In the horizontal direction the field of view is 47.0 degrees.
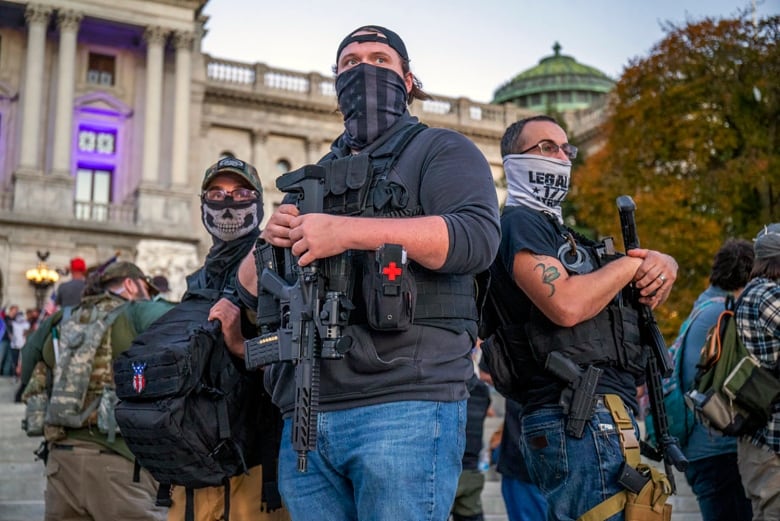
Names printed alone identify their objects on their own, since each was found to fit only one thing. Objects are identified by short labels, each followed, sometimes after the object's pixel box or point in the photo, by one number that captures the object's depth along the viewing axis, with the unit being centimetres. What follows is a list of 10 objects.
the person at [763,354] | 440
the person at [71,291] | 1172
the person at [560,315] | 327
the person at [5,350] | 2067
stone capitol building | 3356
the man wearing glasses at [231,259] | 381
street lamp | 3028
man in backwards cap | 245
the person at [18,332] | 2167
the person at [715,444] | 514
